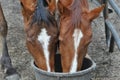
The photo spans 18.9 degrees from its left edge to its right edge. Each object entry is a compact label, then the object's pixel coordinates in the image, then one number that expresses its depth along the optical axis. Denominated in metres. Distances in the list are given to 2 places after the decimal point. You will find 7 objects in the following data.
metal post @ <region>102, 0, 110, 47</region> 3.31
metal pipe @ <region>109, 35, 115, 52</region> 3.37
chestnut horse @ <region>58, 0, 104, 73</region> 2.12
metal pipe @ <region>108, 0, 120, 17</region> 2.81
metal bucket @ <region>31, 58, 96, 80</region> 2.14
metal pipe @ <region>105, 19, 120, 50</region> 2.88
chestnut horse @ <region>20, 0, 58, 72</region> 2.16
